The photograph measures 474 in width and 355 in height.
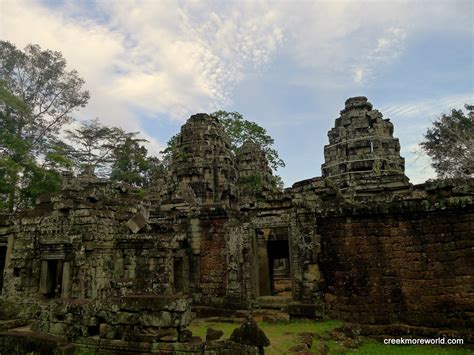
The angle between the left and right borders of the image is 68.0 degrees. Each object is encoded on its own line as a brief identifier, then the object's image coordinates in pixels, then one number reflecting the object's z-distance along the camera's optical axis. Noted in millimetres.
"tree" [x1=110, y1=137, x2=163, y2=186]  41500
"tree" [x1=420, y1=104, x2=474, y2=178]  20802
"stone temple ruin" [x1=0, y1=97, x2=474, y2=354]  6500
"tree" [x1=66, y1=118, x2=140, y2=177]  39594
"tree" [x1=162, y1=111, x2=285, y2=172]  34125
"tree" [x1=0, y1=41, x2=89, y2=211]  20344
